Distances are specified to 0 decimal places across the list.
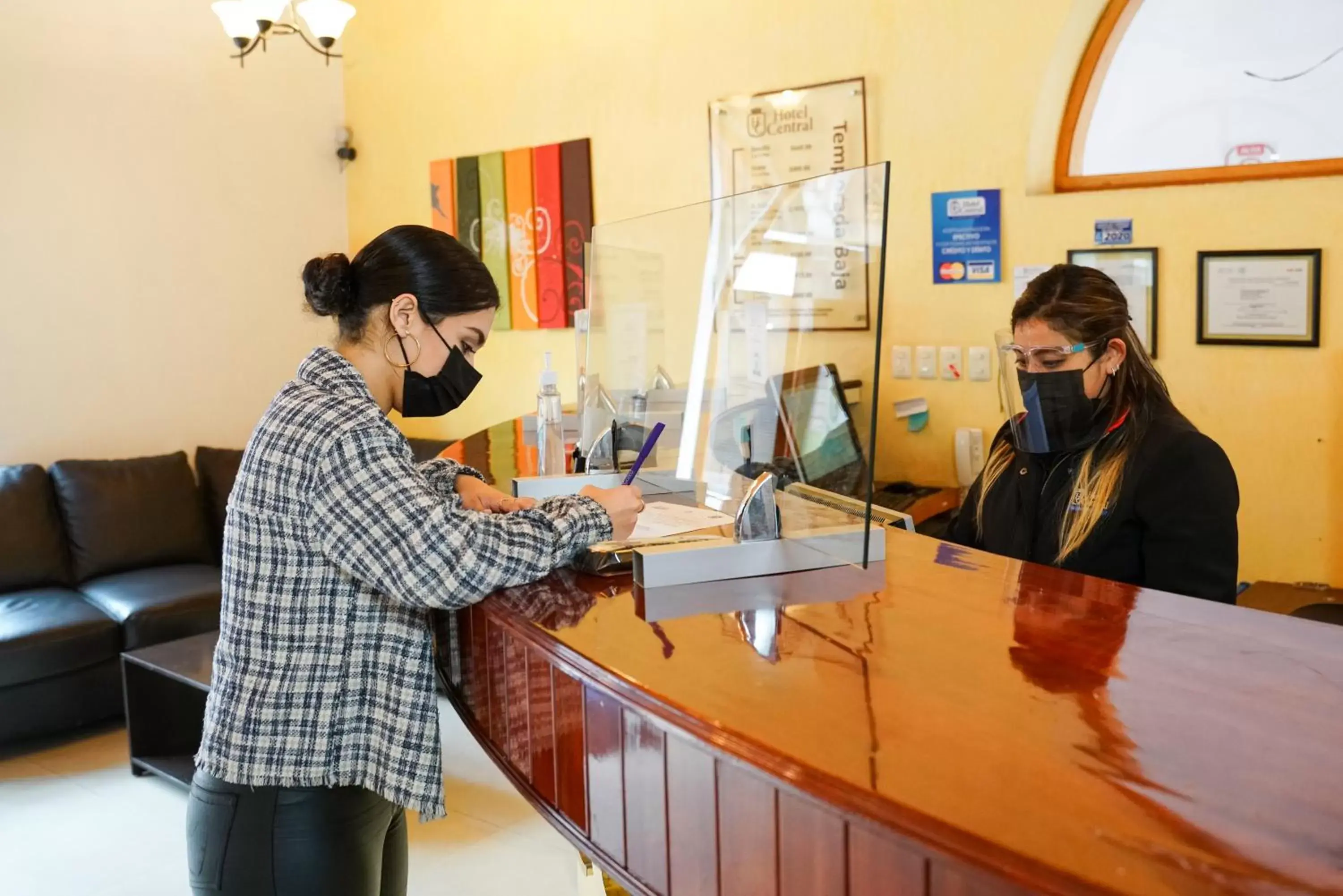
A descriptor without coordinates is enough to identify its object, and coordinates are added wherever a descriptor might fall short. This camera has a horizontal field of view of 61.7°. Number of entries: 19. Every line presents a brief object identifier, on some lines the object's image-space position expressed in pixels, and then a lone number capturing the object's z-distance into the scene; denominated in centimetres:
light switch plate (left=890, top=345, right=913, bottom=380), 393
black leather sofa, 395
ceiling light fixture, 451
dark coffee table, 368
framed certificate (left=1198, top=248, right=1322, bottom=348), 311
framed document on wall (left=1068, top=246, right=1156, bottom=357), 336
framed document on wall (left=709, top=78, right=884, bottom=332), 398
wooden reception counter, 89
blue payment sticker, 367
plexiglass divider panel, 160
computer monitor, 171
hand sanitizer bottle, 264
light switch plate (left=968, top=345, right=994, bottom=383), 374
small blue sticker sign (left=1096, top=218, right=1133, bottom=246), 340
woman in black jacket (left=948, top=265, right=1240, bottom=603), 206
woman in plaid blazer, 149
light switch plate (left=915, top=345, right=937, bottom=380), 386
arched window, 312
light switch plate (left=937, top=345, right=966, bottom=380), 380
